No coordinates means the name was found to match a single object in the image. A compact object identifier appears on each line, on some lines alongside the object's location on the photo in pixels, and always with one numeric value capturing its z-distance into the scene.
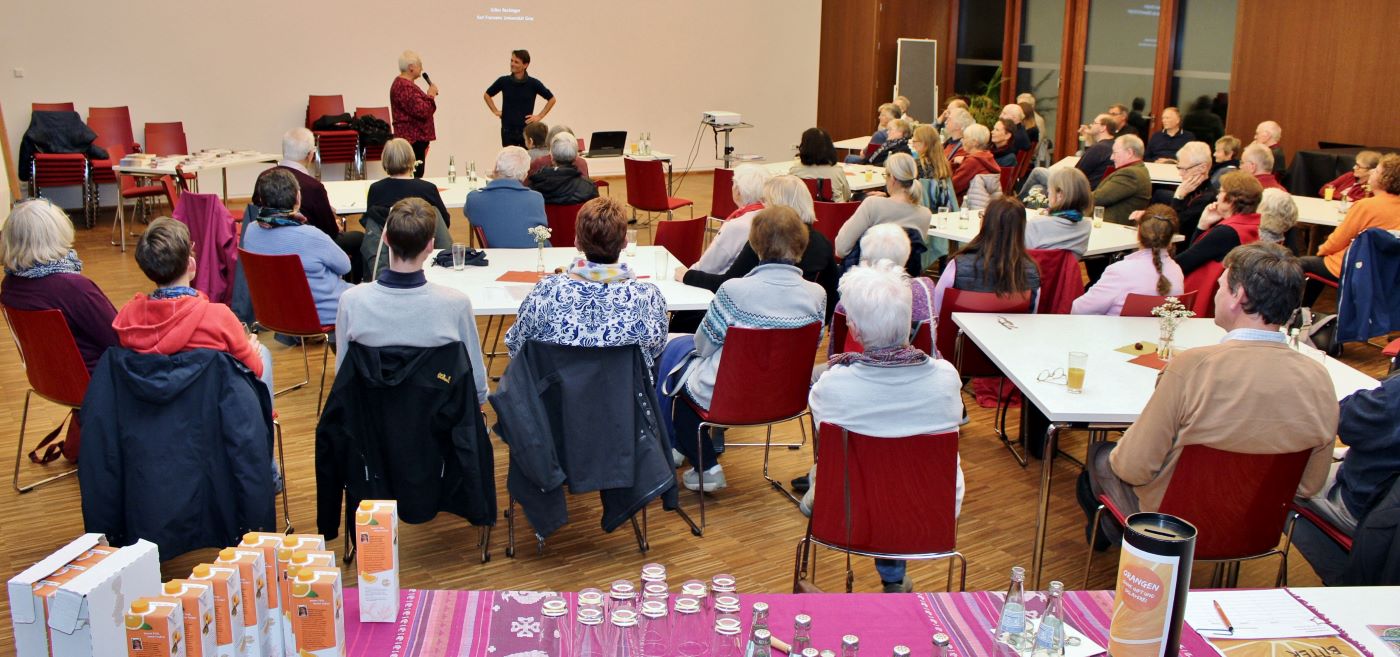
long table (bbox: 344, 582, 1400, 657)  2.15
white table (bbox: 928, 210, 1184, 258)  6.64
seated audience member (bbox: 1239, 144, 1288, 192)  7.94
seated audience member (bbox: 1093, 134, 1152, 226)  8.19
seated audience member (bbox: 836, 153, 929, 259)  6.56
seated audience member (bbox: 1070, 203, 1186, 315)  5.02
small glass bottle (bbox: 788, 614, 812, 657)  2.01
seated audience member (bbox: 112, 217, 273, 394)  3.52
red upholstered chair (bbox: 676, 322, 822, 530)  4.10
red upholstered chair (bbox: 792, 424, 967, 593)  3.00
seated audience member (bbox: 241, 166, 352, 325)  5.46
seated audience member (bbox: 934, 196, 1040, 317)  4.98
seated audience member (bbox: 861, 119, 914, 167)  9.44
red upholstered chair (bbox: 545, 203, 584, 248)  6.97
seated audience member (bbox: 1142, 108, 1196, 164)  10.55
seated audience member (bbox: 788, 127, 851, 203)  7.99
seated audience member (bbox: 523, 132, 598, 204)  7.04
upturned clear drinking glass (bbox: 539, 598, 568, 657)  2.08
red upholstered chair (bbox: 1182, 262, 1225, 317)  5.25
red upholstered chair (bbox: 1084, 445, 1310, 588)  3.02
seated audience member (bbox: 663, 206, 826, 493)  4.19
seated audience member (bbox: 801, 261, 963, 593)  3.15
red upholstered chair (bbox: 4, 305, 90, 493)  4.11
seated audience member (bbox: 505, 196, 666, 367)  3.76
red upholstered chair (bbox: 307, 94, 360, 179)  11.35
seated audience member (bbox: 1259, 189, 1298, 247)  5.71
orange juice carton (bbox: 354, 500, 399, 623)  2.14
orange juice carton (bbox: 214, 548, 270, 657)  1.88
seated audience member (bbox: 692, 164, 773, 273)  5.57
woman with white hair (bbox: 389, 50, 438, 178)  10.48
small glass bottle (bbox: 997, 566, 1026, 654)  2.09
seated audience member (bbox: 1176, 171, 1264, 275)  5.84
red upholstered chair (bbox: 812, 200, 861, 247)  7.14
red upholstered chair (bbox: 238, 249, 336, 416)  5.18
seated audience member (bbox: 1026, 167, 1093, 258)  6.03
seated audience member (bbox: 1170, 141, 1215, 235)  7.70
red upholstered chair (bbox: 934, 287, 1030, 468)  4.98
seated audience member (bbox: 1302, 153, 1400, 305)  6.71
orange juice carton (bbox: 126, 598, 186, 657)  1.72
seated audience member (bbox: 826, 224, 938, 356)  4.89
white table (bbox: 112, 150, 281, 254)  9.05
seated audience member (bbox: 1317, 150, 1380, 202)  7.91
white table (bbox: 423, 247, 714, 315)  4.80
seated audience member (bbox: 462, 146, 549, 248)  6.38
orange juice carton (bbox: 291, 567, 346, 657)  1.97
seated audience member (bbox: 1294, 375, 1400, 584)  3.12
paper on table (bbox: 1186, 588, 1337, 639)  2.21
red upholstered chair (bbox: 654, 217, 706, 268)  6.23
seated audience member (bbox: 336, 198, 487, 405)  3.76
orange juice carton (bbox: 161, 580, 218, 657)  1.77
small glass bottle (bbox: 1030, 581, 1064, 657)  2.06
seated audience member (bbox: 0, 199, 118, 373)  4.25
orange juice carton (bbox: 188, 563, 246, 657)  1.82
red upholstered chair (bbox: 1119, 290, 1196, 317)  4.89
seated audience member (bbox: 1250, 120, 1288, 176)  9.52
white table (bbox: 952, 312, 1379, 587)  3.68
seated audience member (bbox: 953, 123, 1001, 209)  8.62
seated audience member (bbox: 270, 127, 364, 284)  6.58
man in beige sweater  3.05
